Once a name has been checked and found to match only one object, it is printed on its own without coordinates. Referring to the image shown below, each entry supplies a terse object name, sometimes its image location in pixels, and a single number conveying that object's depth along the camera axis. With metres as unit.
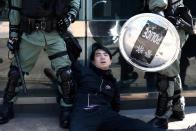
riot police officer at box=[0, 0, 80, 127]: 3.15
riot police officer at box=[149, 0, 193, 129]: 3.26
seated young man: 3.07
